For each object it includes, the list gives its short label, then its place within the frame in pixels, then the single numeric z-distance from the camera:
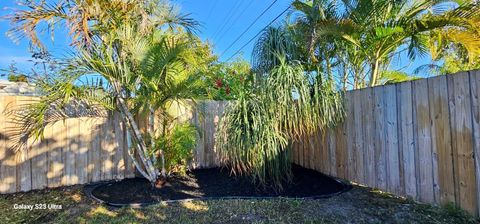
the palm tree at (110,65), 3.24
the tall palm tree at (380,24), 3.26
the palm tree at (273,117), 3.49
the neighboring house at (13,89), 5.89
